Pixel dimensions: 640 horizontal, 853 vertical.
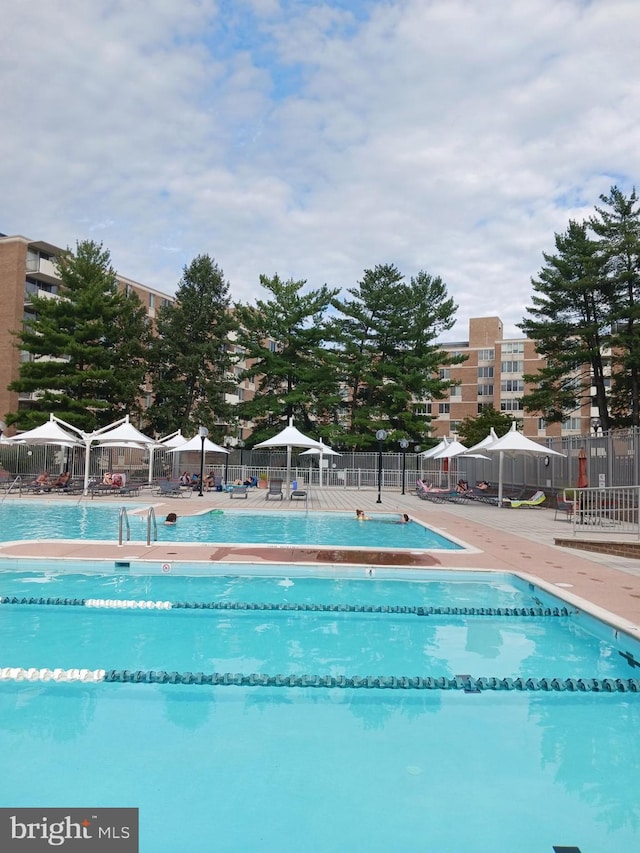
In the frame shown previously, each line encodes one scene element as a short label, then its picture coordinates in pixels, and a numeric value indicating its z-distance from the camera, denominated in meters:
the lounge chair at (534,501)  22.25
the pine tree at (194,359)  42.47
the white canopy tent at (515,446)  21.89
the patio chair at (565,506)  17.58
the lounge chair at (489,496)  24.26
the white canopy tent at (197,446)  28.69
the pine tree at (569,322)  33.03
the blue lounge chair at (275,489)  23.64
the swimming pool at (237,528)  13.45
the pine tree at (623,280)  31.22
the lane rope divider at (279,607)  7.53
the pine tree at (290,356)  40.34
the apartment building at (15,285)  42.47
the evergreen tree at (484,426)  56.19
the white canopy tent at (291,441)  23.67
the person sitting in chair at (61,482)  24.72
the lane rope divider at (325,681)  5.11
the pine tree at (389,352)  40.50
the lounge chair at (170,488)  24.13
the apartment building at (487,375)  71.50
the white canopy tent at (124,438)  24.66
